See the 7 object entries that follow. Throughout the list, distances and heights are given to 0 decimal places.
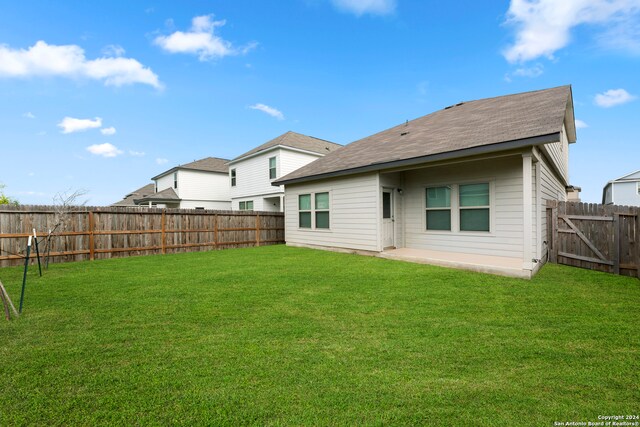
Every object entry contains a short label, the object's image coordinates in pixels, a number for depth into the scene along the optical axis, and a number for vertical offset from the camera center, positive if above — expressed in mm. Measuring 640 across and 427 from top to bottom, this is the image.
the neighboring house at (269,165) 18578 +3239
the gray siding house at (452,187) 7270 +786
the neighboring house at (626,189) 26406 +1677
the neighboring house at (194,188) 24469 +2411
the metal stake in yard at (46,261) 8058 -1191
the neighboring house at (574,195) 19133 +942
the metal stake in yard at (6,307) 3875 -1170
